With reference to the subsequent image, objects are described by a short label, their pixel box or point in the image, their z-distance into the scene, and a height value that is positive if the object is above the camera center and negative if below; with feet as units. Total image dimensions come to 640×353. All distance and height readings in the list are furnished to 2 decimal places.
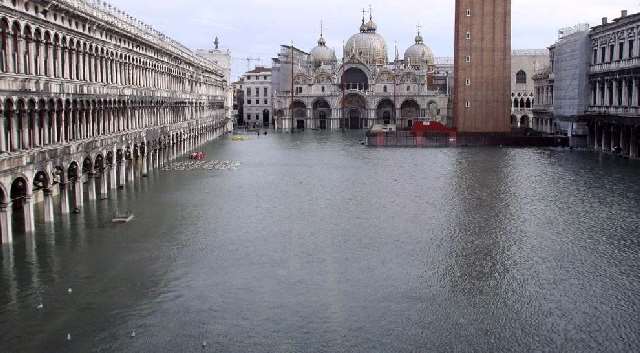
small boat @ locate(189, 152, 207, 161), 201.36 -11.25
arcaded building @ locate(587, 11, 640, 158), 181.06 +7.86
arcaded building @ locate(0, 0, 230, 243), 84.79 +2.41
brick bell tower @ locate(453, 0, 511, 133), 262.88 +17.85
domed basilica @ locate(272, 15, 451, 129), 399.44 +11.50
